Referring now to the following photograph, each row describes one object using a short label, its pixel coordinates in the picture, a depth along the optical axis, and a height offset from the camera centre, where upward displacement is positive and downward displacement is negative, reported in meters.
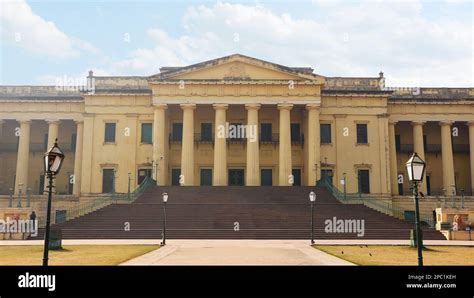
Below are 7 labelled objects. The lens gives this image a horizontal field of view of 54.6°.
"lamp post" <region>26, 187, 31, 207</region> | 40.80 +0.09
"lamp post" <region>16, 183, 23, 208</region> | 46.34 +1.52
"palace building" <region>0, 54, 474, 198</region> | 45.25 +7.61
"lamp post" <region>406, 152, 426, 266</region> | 12.07 +0.85
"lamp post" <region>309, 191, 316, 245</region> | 27.14 +0.31
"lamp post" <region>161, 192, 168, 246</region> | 27.05 +0.24
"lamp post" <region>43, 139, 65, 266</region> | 11.93 +0.97
